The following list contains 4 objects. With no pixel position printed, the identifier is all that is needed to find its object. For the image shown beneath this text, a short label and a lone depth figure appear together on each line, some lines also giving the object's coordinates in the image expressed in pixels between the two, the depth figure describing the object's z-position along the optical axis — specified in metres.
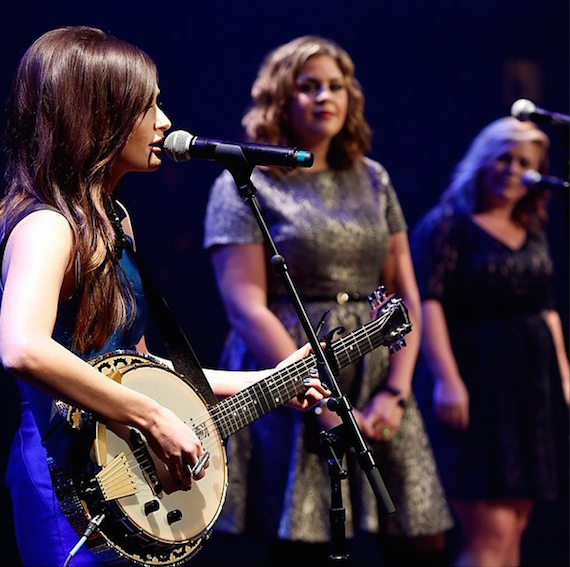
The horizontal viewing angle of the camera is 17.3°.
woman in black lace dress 7.17
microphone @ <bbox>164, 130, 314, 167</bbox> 4.11
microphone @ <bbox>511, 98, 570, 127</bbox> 5.76
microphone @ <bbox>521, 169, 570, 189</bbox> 6.32
